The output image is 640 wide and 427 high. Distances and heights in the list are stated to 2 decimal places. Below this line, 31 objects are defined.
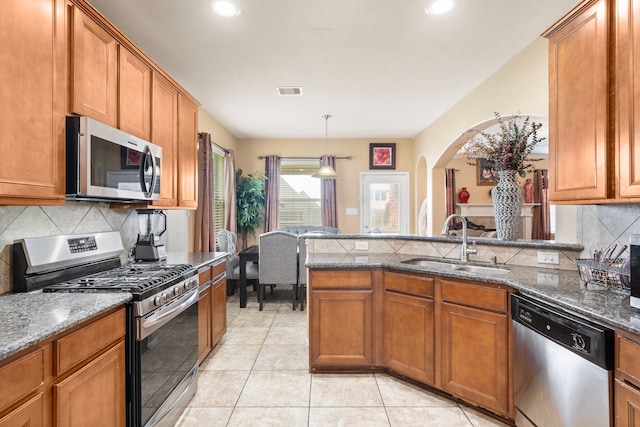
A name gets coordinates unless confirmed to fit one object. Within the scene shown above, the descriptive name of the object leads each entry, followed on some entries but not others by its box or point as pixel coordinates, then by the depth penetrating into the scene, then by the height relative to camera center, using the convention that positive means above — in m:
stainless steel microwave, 1.60 +0.29
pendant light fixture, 5.25 +0.65
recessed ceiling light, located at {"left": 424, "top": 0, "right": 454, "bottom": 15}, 2.20 +1.42
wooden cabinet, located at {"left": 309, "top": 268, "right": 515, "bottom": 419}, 1.92 -0.81
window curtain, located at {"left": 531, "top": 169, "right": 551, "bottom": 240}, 7.17 +0.09
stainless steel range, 1.59 -0.48
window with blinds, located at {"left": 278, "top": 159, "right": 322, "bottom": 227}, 6.46 +0.36
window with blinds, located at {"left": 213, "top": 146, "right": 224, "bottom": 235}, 5.23 +0.45
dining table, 4.32 -0.73
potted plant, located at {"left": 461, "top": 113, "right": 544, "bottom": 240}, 2.35 +0.30
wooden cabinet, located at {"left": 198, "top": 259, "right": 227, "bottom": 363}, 2.55 -0.81
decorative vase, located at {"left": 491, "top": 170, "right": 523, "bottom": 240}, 2.38 +0.07
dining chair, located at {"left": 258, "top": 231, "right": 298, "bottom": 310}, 4.11 -0.56
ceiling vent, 3.74 +1.44
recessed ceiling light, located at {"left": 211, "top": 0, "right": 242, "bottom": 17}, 2.20 +1.42
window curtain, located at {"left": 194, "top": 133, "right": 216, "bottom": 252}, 4.29 +0.21
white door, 6.50 +0.22
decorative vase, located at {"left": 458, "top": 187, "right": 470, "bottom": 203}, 6.94 +0.38
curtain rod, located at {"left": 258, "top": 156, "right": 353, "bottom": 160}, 6.39 +1.10
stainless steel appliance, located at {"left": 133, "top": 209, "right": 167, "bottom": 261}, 2.54 -0.18
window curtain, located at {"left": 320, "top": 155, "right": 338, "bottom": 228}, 6.30 +0.24
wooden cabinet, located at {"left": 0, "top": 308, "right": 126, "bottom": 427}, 1.01 -0.60
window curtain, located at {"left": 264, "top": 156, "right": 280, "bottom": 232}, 6.26 +0.42
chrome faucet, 2.45 -0.28
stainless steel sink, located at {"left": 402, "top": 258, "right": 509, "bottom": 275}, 2.31 -0.41
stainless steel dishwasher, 1.31 -0.71
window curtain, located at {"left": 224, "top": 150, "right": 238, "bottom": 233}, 5.51 +0.30
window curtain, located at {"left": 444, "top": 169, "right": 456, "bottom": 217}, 6.92 +0.54
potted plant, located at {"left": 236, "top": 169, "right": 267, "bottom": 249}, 5.95 +0.19
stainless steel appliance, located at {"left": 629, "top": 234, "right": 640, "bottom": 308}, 1.31 -0.23
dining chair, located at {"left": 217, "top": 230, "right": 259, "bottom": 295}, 4.48 -0.70
